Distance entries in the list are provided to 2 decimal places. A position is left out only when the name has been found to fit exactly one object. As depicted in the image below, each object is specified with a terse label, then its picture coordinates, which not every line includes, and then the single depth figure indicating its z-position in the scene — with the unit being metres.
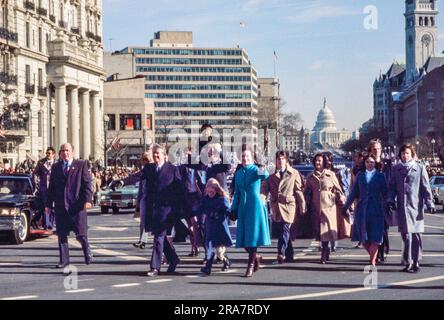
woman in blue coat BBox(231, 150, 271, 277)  14.21
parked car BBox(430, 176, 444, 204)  37.50
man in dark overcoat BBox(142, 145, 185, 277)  14.33
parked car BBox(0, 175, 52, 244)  20.41
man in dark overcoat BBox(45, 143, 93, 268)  15.53
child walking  14.50
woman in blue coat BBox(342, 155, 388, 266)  14.54
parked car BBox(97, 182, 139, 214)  35.91
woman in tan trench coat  16.08
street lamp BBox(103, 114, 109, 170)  58.72
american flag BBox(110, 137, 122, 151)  66.74
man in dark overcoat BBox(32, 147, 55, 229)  20.09
